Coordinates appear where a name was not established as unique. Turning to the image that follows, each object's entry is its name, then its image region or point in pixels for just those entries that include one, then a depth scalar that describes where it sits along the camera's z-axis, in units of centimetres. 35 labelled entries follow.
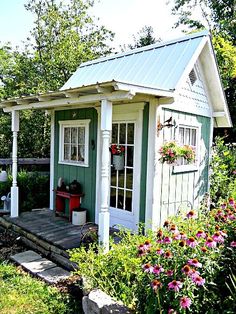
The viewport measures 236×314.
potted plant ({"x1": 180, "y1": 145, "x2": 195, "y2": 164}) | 528
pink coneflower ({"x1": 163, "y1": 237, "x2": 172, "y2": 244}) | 256
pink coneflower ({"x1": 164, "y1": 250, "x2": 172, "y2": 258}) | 242
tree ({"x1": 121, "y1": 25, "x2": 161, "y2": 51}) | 1544
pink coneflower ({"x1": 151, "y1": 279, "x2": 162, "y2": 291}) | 226
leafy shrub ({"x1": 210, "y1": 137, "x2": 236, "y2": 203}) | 710
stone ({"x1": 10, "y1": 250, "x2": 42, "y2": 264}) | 467
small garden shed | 484
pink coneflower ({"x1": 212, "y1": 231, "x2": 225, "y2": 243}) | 253
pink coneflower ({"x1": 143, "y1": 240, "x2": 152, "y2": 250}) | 268
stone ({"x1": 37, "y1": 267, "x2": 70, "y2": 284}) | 401
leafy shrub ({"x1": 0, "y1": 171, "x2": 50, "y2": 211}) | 743
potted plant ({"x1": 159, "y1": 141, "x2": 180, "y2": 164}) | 508
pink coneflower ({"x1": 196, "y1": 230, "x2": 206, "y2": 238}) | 261
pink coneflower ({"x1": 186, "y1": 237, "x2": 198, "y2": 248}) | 242
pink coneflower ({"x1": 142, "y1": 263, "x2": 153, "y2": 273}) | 237
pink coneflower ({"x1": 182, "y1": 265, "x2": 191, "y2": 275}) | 220
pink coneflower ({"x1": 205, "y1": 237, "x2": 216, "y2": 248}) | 242
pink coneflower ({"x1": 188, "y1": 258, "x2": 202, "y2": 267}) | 228
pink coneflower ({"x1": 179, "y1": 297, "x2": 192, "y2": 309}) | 211
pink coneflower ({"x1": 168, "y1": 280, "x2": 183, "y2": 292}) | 218
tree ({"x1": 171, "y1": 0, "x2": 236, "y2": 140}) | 1080
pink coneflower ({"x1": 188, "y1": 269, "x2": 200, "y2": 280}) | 218
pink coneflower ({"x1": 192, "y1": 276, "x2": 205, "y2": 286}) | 217
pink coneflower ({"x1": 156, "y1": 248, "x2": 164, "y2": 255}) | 256
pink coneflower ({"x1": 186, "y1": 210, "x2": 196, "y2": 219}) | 296
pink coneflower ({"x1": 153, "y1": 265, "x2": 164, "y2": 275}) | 235
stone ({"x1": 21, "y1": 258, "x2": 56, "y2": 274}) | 432
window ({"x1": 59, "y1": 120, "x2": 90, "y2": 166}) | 636
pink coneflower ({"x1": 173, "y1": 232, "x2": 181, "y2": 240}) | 260
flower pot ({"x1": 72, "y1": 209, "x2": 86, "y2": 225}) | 604
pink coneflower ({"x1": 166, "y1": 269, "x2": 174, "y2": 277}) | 233
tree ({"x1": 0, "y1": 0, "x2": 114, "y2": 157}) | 1165
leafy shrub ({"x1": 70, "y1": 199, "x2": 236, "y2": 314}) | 228
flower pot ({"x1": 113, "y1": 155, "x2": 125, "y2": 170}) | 570
